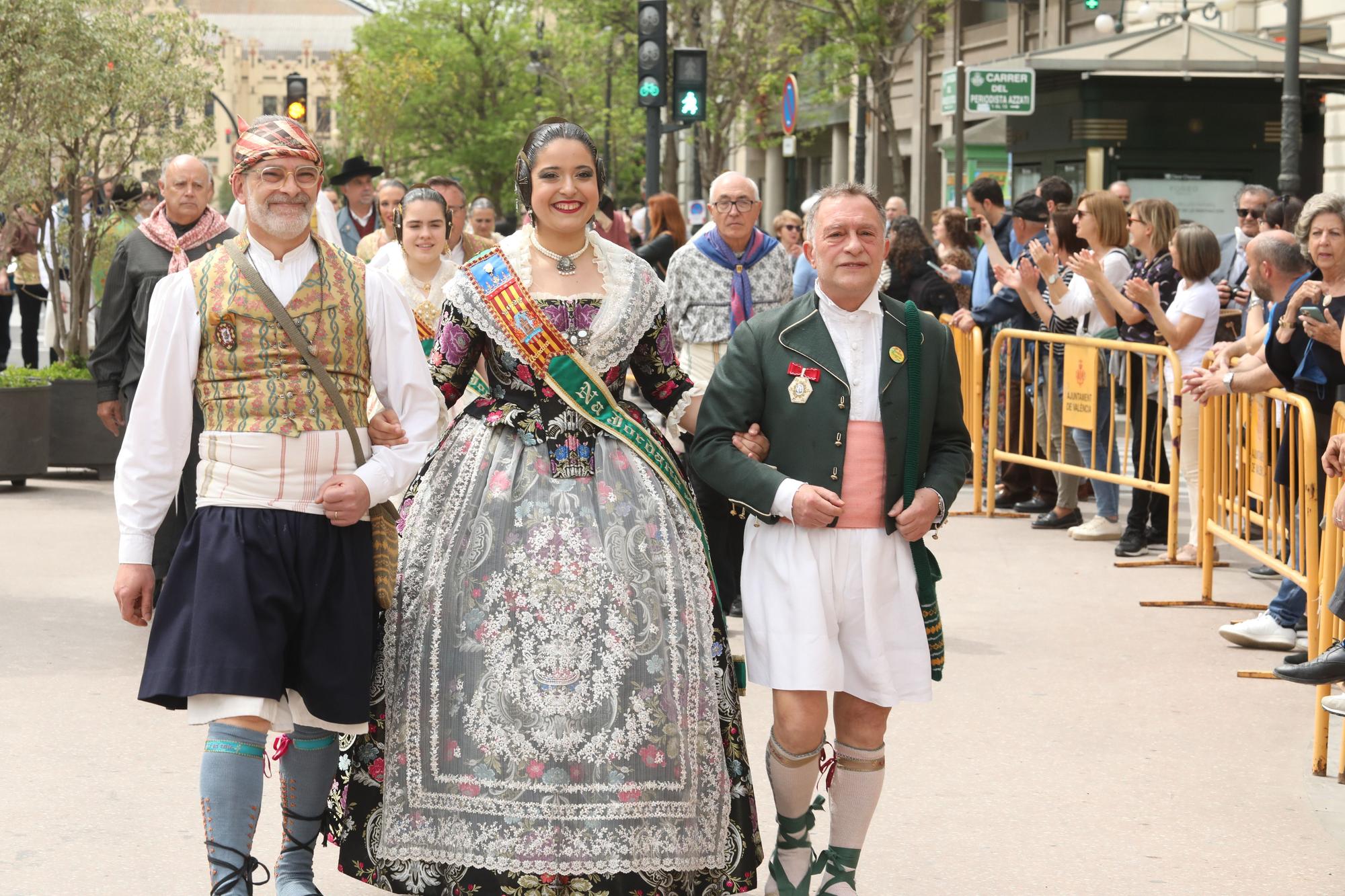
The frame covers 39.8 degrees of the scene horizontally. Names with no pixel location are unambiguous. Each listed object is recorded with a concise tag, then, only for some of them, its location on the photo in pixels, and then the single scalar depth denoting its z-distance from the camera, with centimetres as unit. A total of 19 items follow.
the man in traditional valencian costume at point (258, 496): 421
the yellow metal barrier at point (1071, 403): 1038
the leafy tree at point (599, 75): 3328
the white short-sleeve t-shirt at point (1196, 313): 996
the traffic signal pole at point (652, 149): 1786
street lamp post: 1553
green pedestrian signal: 1827
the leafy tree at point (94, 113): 1198
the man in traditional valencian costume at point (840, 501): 449
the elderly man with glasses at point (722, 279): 811
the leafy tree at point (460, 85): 5753
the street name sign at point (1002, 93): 1653
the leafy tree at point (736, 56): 3266
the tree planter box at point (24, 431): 1209
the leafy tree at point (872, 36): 2761
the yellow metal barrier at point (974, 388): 1244
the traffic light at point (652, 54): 1753
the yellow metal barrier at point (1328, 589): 628
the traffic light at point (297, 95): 2645
